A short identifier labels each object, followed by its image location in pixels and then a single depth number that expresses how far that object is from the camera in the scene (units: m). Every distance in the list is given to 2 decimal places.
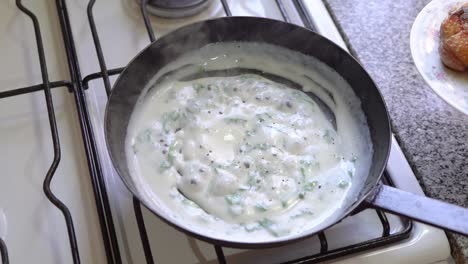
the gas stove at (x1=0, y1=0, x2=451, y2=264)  0.57
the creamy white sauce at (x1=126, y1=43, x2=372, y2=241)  0.56
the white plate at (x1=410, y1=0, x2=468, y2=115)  0.73
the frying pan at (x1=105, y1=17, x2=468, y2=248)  0.49
